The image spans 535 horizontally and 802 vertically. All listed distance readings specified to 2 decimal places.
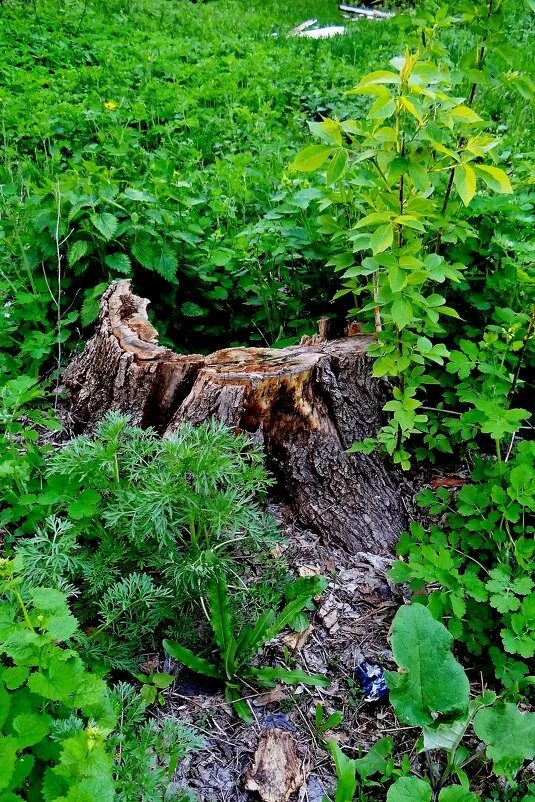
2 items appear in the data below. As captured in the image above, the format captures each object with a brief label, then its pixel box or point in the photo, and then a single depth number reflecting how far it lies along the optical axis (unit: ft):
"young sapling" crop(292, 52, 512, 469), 5.98
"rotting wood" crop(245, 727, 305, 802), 5.77
